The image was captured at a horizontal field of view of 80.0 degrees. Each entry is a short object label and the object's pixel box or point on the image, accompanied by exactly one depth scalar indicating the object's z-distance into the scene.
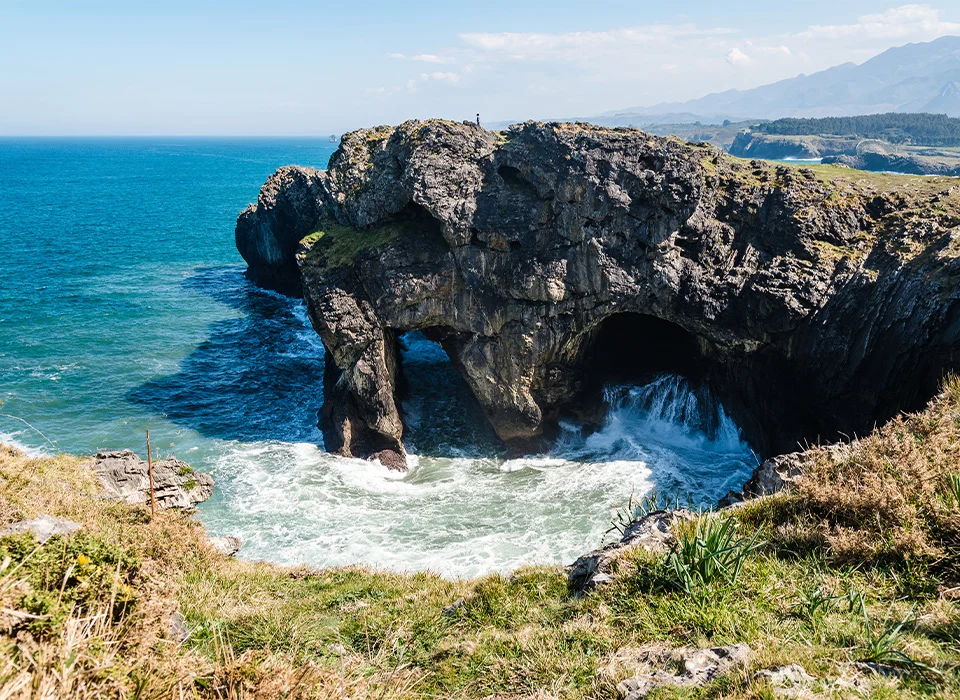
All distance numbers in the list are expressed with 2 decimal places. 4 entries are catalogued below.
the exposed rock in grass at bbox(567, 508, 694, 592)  9.35
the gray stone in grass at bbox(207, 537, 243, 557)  17.31
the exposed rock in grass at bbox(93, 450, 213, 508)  21.48
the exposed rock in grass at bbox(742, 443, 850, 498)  12.11
